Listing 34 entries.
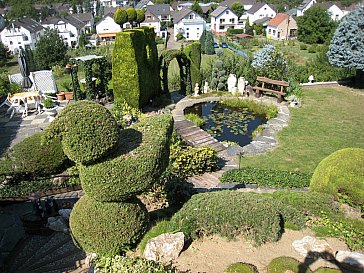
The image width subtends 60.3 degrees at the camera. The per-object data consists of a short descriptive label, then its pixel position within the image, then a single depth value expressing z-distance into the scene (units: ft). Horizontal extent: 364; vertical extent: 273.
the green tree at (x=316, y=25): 124.57
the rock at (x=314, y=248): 18.90
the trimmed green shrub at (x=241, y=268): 16.89
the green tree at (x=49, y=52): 88.58
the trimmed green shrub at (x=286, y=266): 16.99
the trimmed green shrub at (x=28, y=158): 29.73
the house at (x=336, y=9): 190.90
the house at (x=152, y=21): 178.83
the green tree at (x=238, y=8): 205.49
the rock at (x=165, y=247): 18.26
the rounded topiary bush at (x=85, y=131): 15.76
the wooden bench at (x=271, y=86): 53.52
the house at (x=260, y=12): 198.49
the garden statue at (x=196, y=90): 59.47
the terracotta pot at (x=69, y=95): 56.65
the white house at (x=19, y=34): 158.81
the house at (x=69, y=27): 174.91
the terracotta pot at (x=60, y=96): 56.13
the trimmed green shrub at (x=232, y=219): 20.08
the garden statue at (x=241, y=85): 58.84
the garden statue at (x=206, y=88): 61.16
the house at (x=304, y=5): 207.62
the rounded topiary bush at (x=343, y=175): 23.61
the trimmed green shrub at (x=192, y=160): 32.12
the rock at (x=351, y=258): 17.33
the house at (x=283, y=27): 145.07
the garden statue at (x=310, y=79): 66.18
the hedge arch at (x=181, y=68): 55.16
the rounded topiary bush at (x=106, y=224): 18.12
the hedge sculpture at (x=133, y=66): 46.50
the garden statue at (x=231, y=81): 59.98
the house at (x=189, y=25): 161.27
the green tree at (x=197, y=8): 218.81
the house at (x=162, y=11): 207.10
